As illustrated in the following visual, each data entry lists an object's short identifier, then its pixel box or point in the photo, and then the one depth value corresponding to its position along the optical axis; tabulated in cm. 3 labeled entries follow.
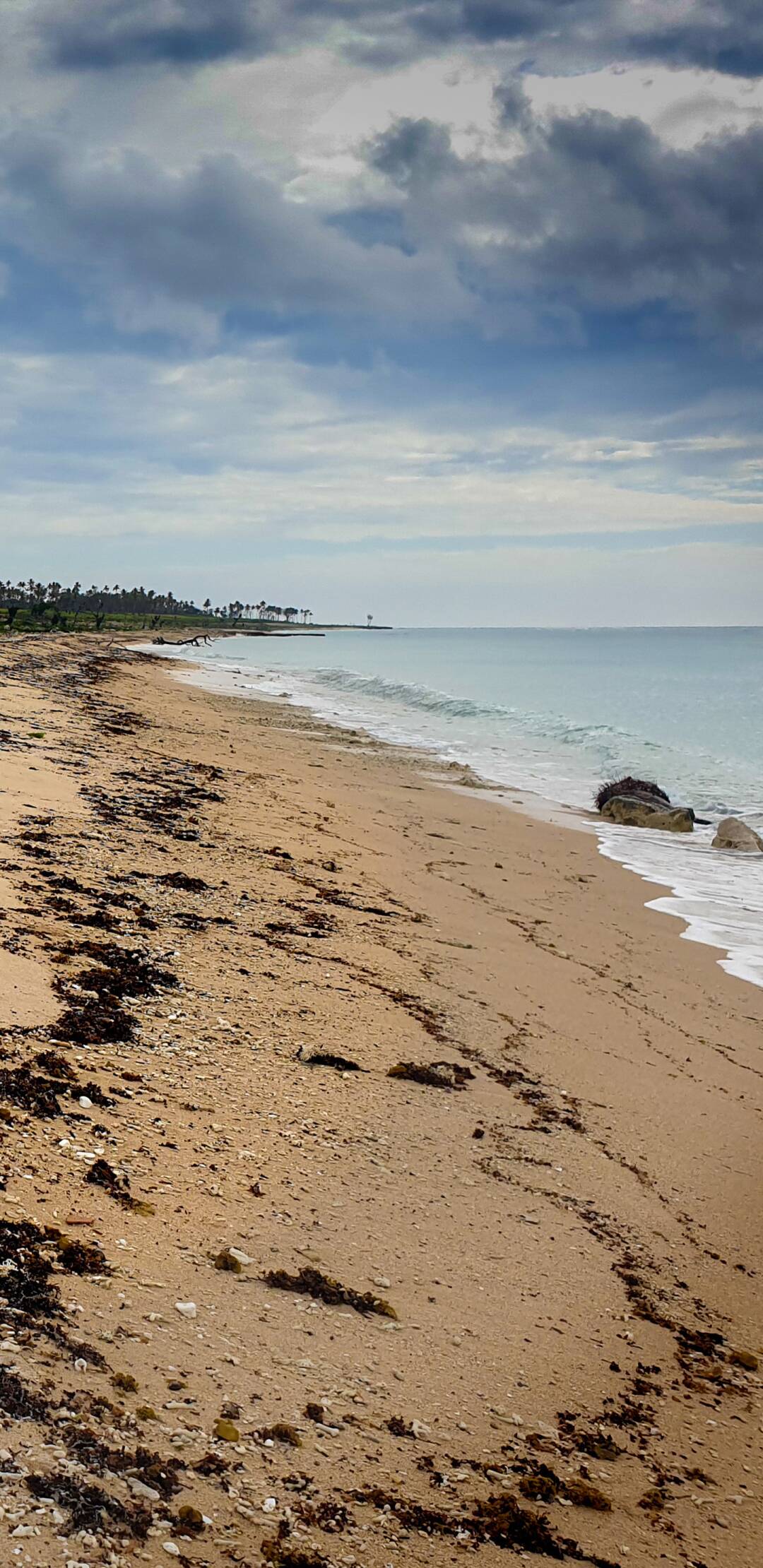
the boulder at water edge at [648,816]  1680
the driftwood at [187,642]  9066
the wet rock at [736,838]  1519
